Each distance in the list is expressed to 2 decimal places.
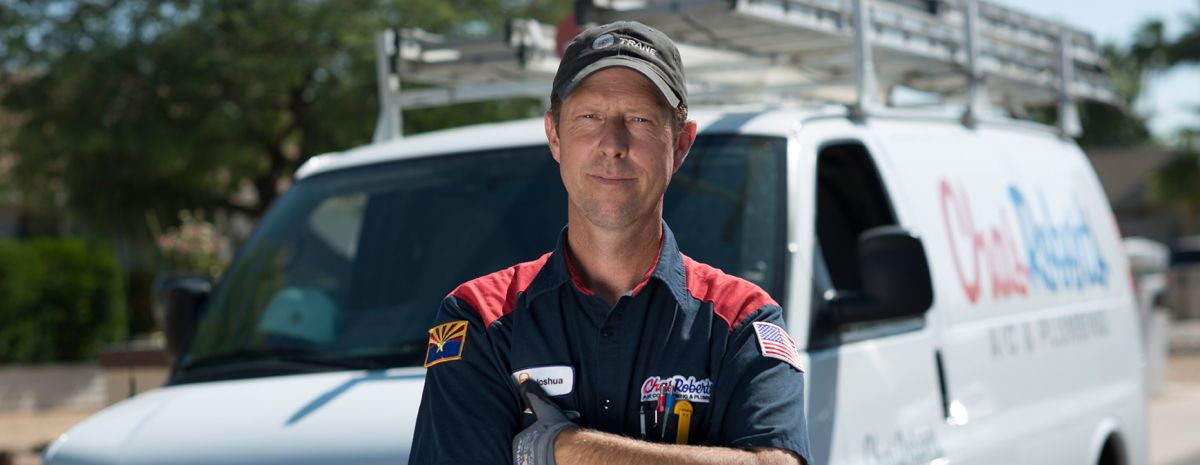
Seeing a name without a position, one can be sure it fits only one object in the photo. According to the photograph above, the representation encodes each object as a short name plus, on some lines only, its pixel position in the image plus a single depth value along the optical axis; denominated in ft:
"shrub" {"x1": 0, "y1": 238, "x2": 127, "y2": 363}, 63.72
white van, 11.82
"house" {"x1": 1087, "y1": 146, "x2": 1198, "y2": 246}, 159.63
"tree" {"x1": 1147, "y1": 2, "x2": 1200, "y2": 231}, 112.68
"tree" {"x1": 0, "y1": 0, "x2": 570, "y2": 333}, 61.72
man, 7.91
